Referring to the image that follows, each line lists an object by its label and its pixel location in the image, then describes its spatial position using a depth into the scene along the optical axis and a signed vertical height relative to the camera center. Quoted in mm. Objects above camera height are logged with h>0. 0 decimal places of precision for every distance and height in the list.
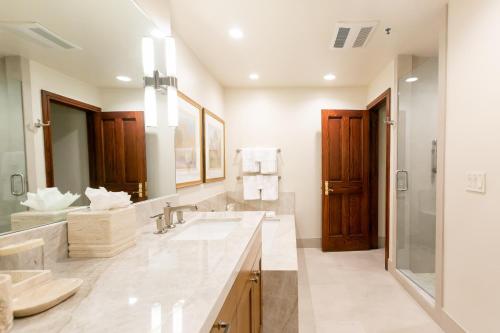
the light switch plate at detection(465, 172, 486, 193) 1388 -167
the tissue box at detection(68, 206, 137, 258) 887 -272
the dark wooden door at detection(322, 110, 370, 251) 3338 -306
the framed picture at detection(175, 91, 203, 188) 1952 +117
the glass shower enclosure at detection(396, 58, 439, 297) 2527 -185
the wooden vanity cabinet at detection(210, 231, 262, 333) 748 -561
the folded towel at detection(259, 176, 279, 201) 3447 -427
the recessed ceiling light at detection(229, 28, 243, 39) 2023 +1037
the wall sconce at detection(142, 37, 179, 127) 1397 +451
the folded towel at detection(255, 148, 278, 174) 3441 -34
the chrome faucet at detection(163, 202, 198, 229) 1321 -288
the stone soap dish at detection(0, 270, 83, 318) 544 -322
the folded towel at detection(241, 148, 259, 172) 3463 -59
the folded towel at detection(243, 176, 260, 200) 3469 -439
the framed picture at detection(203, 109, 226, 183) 2678 +129
